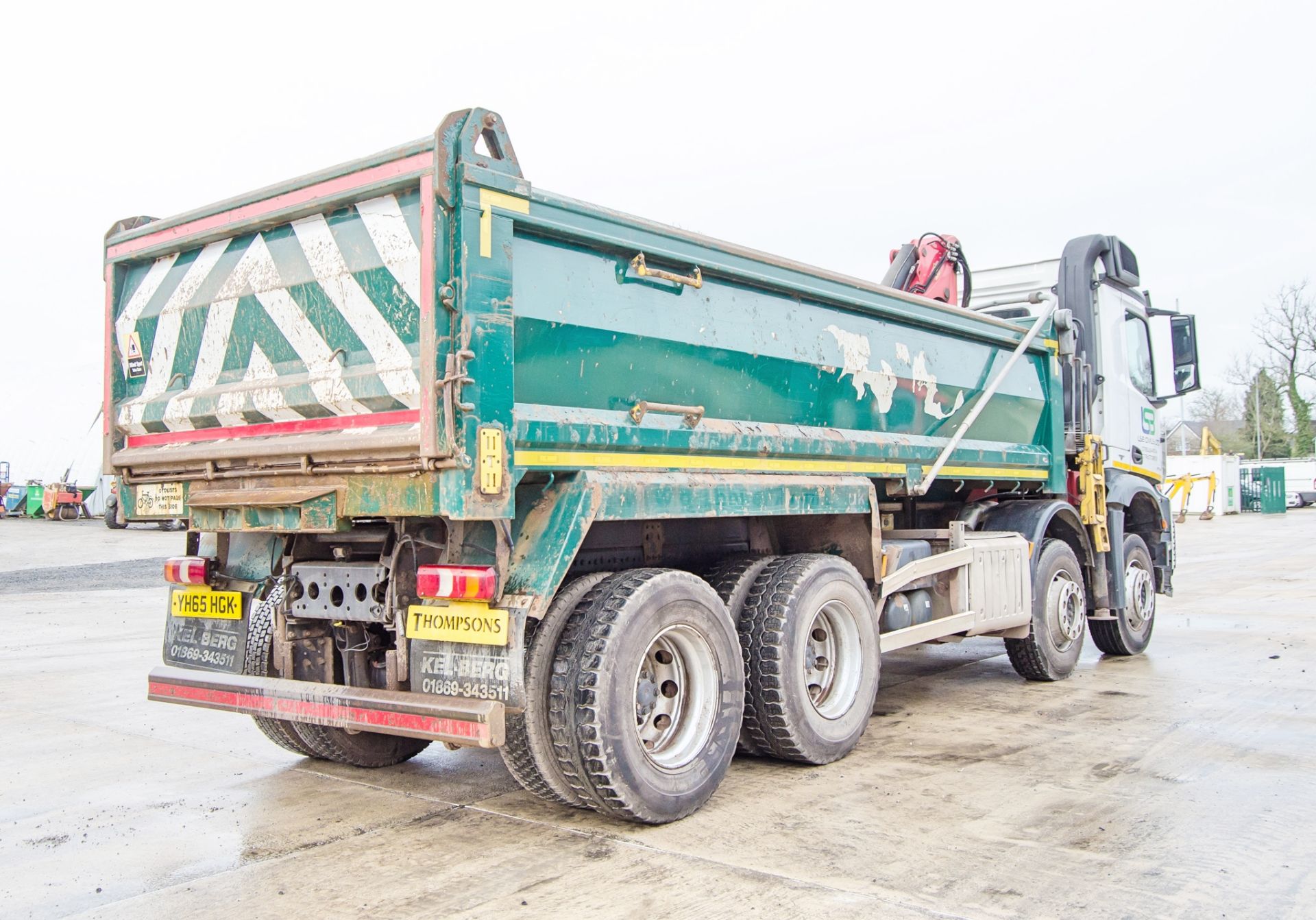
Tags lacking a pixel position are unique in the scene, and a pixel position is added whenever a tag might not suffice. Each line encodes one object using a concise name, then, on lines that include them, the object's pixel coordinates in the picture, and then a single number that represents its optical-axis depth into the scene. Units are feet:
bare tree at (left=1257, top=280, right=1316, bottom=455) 189.37
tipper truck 13.28
